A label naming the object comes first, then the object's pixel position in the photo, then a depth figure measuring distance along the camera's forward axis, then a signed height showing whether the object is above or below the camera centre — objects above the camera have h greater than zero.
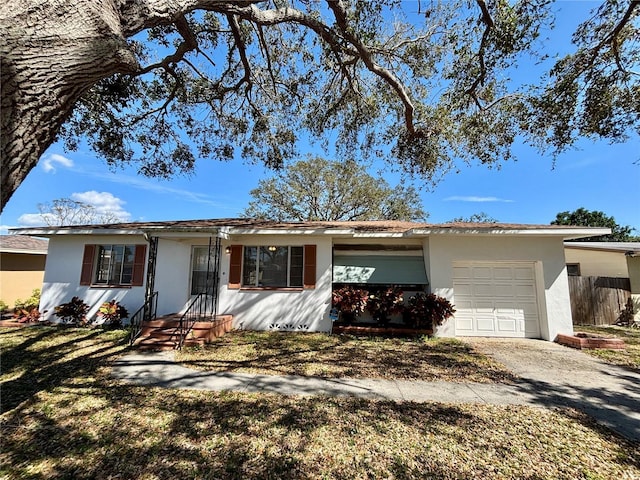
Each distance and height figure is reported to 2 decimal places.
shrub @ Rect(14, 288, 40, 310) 9.90 -0.70
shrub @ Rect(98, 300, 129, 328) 9.02 -0.84
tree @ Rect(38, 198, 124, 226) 27.69 +7.10
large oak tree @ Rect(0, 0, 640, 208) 6.23 +5.38
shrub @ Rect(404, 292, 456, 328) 8.40 -0.57
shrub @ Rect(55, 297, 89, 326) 9.21 -0.81
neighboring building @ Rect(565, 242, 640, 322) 11.68 +1.38
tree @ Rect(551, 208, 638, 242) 31.06 +7.67
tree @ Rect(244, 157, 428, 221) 22.45 +7.50
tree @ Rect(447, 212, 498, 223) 36.22 +9.24
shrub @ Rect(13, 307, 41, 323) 9.46 -0.98
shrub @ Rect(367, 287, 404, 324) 8.77 -0.41
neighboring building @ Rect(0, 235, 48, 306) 13.15 +0.83
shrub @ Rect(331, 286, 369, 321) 8.82 -0.31
